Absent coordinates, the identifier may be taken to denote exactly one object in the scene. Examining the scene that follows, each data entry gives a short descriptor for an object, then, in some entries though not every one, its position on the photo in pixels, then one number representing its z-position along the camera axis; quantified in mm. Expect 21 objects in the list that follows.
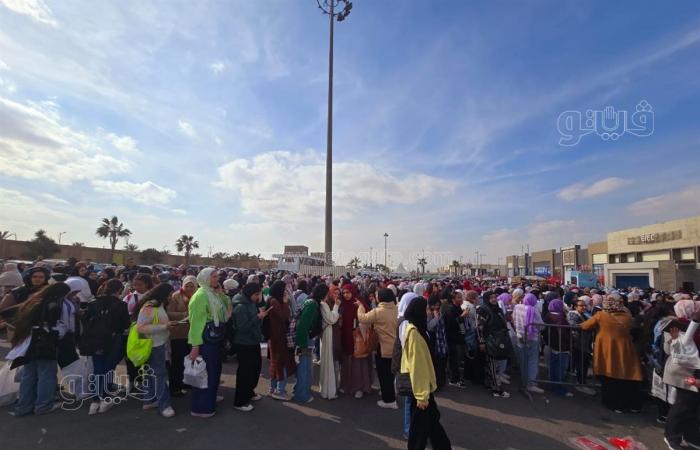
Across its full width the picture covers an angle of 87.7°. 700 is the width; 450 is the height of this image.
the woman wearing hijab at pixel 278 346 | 5500
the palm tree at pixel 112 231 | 56906
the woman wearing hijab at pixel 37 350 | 4629
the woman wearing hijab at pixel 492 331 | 5957
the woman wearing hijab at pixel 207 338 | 4645
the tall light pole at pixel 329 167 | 35375
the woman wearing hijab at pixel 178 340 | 5395
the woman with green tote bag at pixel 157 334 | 4742
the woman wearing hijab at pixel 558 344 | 6379
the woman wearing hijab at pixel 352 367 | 5801
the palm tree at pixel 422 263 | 88838
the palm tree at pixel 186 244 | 68875
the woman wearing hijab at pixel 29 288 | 5301
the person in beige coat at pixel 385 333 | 5250
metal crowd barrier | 6277
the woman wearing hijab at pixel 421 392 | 3369
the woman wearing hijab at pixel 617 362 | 5332
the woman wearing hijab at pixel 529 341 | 6160
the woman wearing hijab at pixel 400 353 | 3795
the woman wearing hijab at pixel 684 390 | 4254
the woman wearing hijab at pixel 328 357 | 5609
